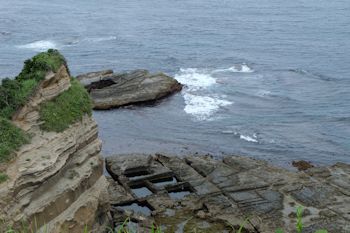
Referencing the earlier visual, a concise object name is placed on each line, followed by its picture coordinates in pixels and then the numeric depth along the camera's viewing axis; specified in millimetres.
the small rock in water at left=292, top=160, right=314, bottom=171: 42188
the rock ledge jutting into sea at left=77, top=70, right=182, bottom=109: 57406
